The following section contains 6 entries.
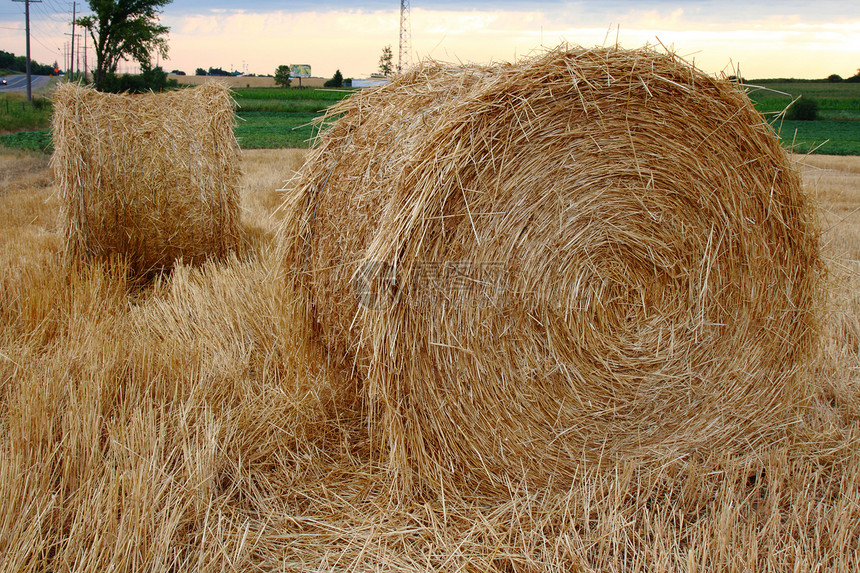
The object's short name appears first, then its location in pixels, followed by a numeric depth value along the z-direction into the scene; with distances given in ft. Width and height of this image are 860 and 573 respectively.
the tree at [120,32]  135.85
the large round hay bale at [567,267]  9.41
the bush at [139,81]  132.07
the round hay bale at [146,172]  19.40
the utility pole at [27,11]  111.04
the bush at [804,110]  136.15
